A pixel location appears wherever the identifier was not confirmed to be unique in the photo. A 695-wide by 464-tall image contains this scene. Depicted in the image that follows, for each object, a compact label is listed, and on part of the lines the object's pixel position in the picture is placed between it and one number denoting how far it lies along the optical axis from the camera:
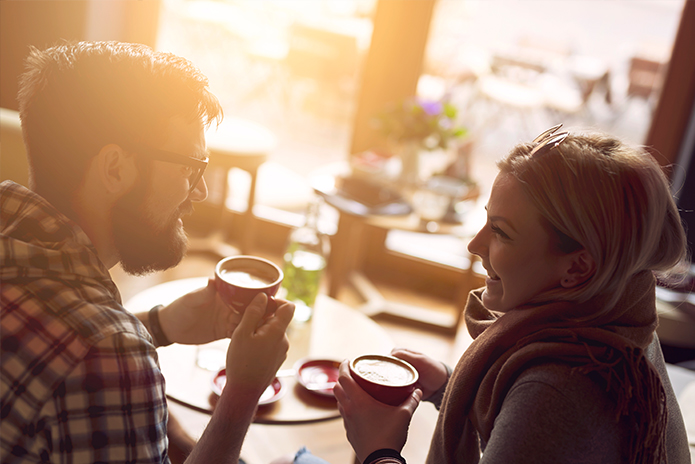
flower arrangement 2.80
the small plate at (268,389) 1.37
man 0.85
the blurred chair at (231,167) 2.99
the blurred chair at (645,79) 3.13
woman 0.88
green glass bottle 1.76
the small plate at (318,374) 1.43
